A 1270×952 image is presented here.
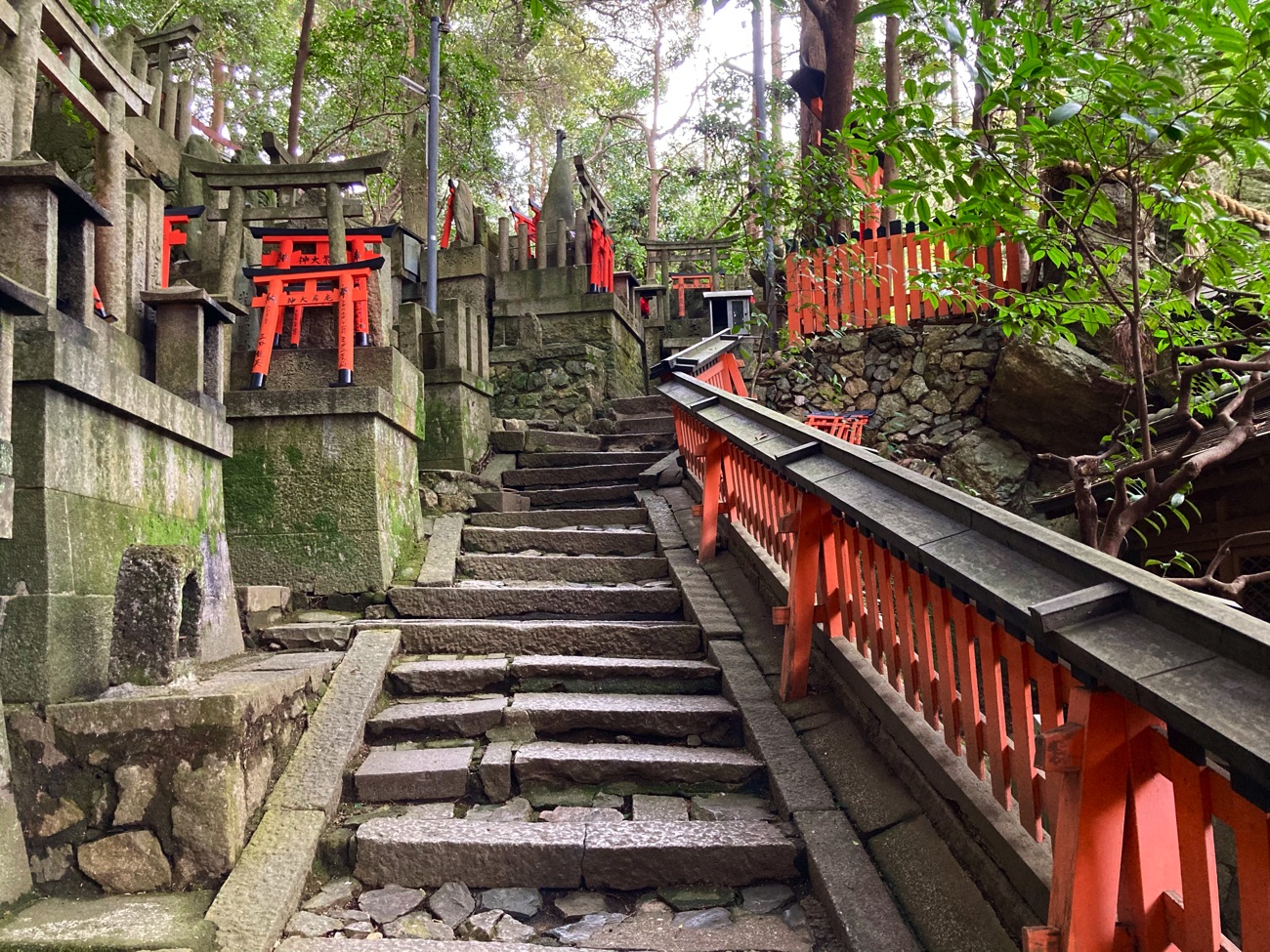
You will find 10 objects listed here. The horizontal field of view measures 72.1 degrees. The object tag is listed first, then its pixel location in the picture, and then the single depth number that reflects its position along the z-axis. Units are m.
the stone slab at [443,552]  5.28
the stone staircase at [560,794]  2.68
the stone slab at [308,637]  4.47
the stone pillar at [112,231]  3.63
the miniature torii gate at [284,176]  7.25
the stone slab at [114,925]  2.28
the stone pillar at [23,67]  3.24
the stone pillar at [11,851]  2.52
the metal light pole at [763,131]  8.66
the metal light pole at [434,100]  9.23
